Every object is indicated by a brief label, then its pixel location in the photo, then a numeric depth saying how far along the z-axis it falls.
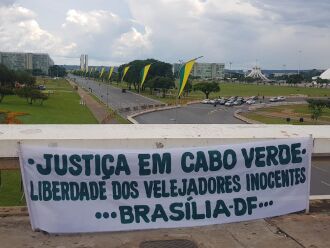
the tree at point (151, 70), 126.00
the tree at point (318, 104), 69.81
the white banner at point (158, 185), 6.64
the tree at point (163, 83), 106.50
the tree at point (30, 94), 60.47
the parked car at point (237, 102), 89.99
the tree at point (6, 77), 74.62
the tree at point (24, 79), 81.65
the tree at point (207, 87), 106.83
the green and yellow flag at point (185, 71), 48.08
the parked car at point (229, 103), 88.49
